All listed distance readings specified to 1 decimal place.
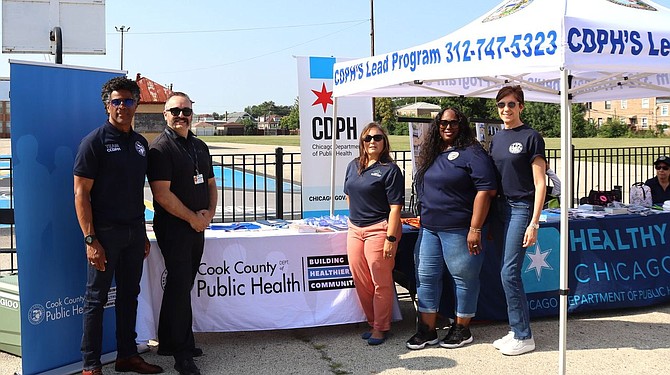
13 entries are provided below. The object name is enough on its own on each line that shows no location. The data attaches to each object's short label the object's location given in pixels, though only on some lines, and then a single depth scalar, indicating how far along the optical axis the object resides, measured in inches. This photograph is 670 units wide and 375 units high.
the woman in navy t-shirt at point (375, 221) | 175.5
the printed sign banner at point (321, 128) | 307.0
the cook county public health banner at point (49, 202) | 147.6
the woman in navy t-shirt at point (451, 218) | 169.9
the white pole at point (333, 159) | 259.1
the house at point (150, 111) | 1381.6
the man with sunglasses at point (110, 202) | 143.2
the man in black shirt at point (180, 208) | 153.9
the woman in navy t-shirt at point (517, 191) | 166.6
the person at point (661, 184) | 250.7
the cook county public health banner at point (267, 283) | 185.9
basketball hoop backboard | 164.7
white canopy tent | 147.5
